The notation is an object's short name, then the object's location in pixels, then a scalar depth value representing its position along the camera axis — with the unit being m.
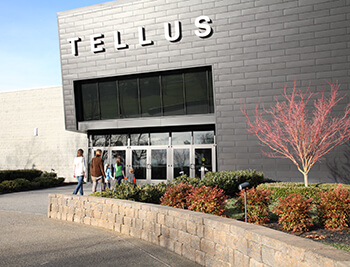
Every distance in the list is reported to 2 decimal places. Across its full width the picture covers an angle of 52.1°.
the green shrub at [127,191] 9.55
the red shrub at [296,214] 7.18
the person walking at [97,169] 13.33
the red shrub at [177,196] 8.53
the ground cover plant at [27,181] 19.09
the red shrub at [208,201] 7.70
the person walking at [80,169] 12.68
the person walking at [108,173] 16.39
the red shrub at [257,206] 7.95
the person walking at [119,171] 15.31
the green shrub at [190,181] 11.66
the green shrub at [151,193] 9.62
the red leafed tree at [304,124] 14.03
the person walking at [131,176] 16.53
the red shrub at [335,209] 7.28
